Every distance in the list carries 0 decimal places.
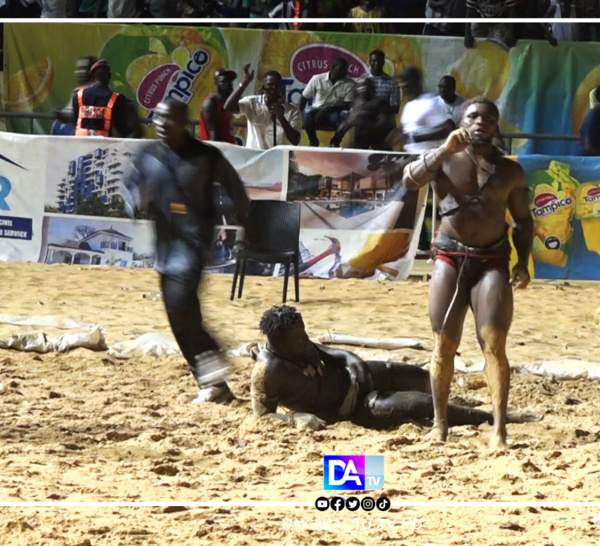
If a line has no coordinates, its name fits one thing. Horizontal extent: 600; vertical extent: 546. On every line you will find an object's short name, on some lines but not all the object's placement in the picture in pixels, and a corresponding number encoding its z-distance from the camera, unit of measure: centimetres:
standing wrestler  1521
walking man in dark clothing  1623
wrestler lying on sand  1652
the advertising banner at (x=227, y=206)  2095
